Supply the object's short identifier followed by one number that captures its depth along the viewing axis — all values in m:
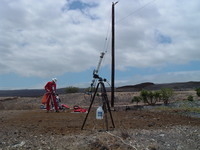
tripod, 5.55
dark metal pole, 13.78
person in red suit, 9.94
